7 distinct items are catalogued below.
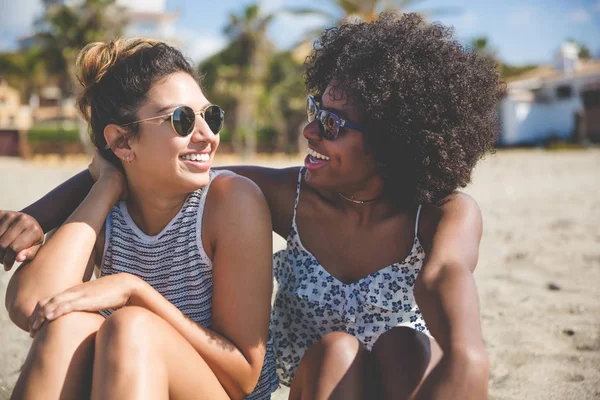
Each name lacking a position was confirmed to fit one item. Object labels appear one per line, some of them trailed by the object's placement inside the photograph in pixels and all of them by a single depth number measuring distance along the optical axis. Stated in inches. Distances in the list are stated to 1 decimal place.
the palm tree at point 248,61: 1488.7
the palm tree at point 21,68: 1886.0
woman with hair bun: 78.5
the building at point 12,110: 1989.4
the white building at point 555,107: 1387.8
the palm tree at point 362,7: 1000.2
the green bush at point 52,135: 1422.0
